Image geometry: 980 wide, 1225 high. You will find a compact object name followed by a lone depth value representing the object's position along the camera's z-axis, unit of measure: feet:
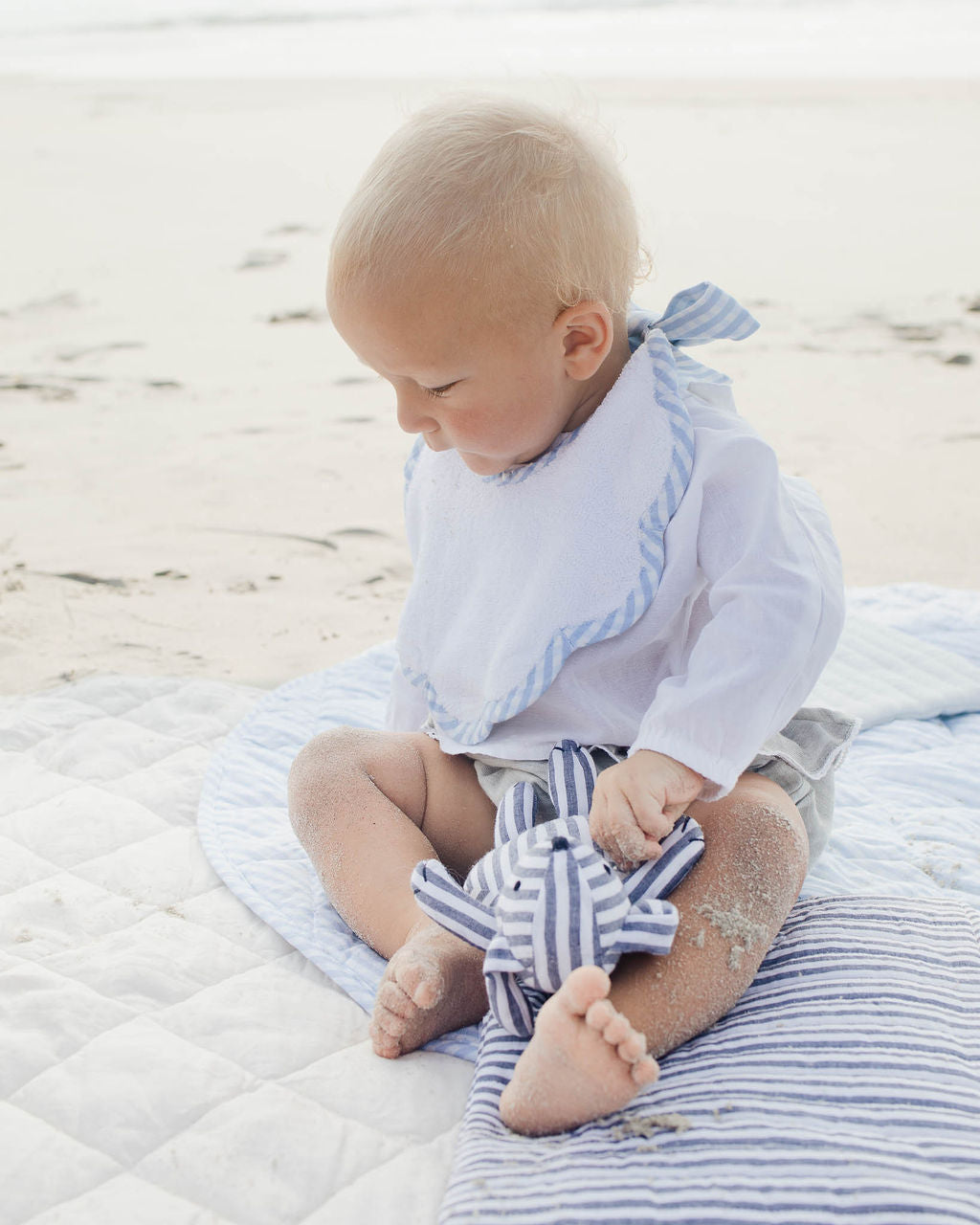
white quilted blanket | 4.13
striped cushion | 3.74
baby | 4.65
